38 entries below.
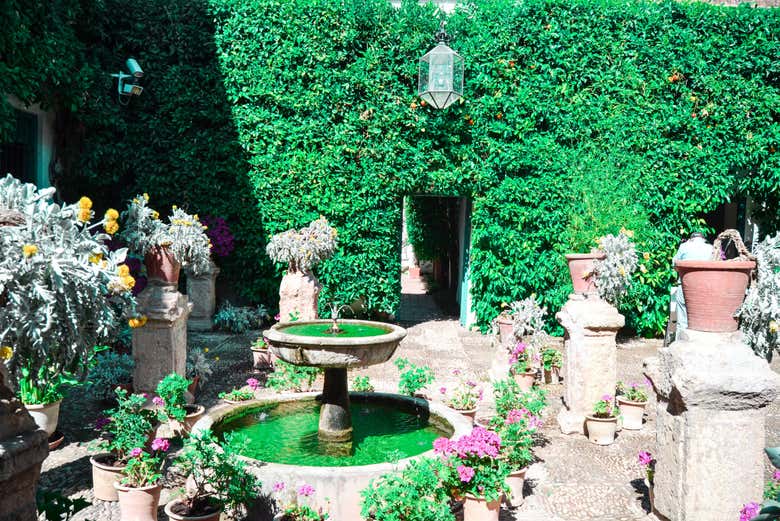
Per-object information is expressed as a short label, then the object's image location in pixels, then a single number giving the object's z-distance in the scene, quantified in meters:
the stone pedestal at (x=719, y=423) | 3.21
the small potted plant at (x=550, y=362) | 7.11
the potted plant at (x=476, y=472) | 3.51
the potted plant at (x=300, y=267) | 8.09
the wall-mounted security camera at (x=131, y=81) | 9.04
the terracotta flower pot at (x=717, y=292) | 3.32
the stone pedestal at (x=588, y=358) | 5.47
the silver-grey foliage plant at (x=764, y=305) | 4.64
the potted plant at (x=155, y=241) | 5.54
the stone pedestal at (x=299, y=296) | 8.09
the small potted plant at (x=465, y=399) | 5.29
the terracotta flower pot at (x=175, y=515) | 3.26
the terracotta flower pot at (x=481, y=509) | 3.52
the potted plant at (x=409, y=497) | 3.18
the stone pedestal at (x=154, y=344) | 5.52
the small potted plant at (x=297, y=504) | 3.39
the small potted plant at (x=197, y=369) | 6.15
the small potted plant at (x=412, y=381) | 5.35
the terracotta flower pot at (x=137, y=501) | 3.47
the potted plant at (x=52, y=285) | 2.40
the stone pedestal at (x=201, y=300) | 9.41
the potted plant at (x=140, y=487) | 3.48
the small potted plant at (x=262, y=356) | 7.24
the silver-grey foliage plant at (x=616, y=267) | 6.07
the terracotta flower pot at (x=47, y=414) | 4.49
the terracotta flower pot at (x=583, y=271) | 5.57
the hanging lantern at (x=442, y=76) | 8.55
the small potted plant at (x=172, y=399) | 4.30
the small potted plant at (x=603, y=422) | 5.25
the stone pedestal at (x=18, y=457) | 1.90
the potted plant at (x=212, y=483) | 3.34
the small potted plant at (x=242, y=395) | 5.41
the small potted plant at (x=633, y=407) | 5.62
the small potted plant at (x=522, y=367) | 6.54
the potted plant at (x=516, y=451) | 4.06
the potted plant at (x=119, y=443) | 3.84
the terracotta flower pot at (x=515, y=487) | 4.05
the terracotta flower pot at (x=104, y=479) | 3.84
